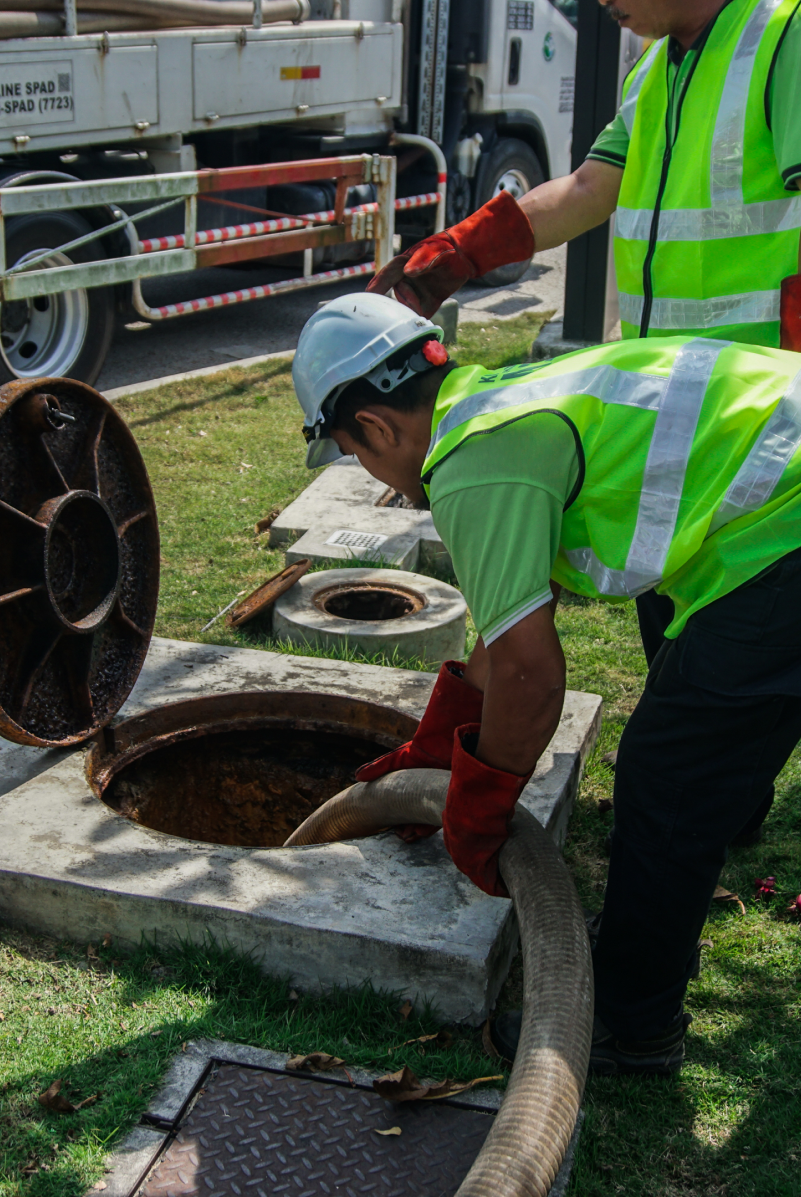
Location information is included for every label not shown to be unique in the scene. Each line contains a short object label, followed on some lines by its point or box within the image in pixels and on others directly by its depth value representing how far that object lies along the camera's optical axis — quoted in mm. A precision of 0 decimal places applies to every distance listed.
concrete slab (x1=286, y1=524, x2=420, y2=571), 5270
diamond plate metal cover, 2232
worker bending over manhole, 2117
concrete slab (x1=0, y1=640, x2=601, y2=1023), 2693
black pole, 7492
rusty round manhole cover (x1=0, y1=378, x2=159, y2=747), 3061
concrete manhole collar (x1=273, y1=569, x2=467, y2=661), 4465
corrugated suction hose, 1955
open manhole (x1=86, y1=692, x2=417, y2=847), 3680
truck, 6871
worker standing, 2674
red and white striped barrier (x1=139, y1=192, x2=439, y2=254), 7676
